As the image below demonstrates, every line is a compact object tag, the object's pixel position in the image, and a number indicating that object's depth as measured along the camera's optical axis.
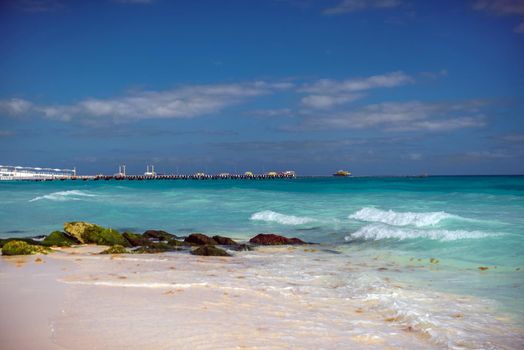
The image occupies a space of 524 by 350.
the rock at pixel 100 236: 14.77
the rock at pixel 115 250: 12.47
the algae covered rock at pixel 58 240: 13.85
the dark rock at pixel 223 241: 15.01
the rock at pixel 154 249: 12.76
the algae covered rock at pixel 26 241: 13.62
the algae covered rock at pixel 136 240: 14.25
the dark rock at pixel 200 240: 14.89
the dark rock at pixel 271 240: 15.12
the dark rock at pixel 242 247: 13.96
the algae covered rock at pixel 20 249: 11.68
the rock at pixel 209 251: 12.50
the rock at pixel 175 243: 14.56
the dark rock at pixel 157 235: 16.22
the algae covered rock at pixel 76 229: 14.85
